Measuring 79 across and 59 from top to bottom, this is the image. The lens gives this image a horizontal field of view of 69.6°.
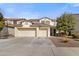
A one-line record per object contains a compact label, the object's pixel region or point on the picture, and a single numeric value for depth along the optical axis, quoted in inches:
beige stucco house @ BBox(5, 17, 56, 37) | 373.0
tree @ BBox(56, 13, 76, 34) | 348.8
